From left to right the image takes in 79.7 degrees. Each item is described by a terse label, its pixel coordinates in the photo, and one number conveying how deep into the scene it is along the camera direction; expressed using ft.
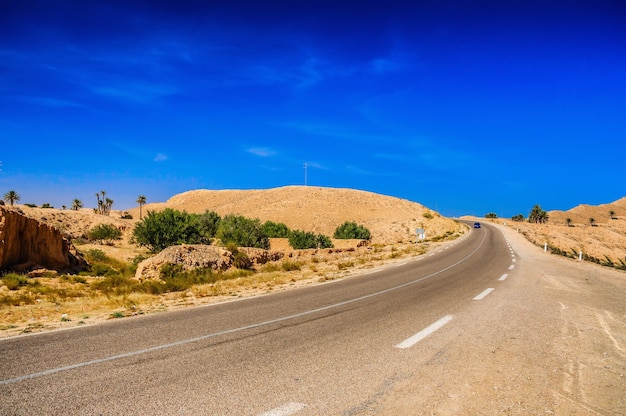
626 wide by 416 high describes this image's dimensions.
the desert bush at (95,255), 82.33
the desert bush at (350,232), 177.47
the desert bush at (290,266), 70.08
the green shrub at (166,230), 93.09
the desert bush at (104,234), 137.90
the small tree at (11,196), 241.35
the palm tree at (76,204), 281.74
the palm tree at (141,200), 322.18
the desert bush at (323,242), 132.53
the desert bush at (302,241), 127.67
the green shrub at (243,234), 108.27
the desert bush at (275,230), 157.48
